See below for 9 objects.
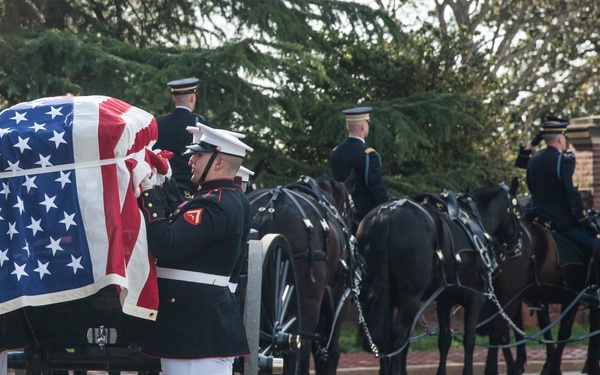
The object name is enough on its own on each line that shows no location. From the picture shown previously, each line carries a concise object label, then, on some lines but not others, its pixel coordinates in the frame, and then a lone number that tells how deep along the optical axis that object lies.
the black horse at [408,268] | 18.30
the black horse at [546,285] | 21.70
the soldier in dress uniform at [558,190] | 22.44
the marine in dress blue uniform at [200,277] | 9.63
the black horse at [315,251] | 15.33
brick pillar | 32.50
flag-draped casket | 9.37
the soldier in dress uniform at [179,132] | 14.16
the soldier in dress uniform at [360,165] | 19.92
